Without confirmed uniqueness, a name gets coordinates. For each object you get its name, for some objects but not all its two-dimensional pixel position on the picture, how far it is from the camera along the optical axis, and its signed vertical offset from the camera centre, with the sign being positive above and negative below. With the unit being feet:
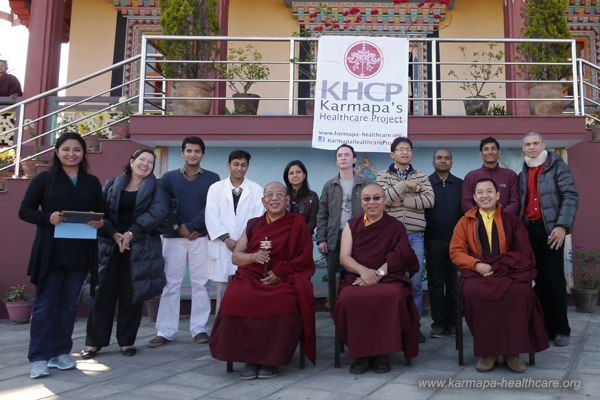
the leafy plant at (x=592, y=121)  22.48 +6.50
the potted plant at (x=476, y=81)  21.76 +10.05
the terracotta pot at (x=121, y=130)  21.25 +4.96
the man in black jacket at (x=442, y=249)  14.89 +0.16
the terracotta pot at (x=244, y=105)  21.66 +6.28
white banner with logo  19.29 +6.29
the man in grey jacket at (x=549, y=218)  13.34 +1.06
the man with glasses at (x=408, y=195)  14.12 +1.66
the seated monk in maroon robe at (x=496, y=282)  11.02 -0.61
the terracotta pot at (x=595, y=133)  21.16 +5.36
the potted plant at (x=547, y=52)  20.58 +8.63
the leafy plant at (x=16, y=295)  19.03 -2.02
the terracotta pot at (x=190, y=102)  20.71 +6.11
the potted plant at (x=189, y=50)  20.80 +8.45
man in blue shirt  14.78 -0.11
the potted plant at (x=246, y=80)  21.07 +7.39
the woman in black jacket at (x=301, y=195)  14.92 +1.70
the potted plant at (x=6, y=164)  21.26 +3.84
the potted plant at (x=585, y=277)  18.90 -0.77
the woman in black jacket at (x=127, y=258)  13.21 -0.33
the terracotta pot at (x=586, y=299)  18.85 -1.57
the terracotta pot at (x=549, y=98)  20.45 +6.49
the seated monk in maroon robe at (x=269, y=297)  11.21 -1.12
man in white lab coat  14.65 +1.10
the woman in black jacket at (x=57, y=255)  11.40 -0.26
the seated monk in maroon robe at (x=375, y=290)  11.17 -0.88
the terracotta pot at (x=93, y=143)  21.59 +4.46
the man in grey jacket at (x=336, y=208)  14.44 +1.29
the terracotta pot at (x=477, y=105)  21.75 +6.61
